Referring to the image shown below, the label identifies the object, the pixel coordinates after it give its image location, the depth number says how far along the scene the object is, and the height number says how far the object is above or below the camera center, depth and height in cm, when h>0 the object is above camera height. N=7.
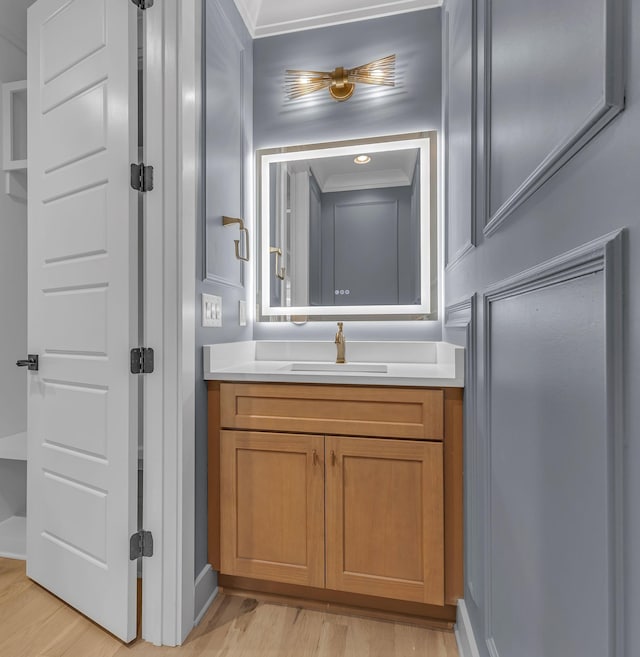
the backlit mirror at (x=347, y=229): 199 +53
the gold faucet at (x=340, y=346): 191 -7
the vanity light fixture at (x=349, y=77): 196 +126
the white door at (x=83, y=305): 132 +10
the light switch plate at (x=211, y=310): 152 +8
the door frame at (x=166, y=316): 132 +5
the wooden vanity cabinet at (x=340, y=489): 136 -57
